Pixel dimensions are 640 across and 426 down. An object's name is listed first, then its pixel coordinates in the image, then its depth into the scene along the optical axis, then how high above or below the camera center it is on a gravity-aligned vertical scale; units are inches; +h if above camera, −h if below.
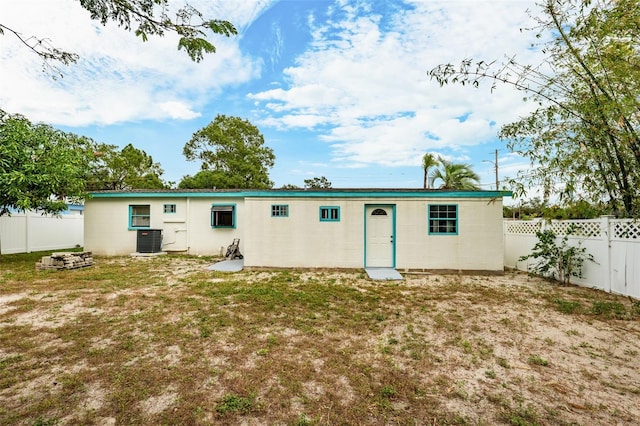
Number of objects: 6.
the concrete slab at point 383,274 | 284.3 -60.7
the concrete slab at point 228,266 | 326.3 -60.2
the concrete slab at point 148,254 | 430.0 -56.6
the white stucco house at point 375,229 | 318.0 -14.5
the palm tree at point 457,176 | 631.8 +90.3
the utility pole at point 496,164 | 780.0 +143.9
